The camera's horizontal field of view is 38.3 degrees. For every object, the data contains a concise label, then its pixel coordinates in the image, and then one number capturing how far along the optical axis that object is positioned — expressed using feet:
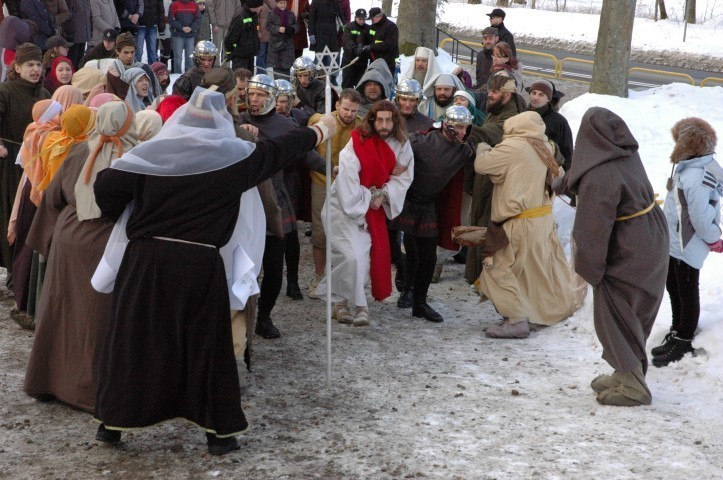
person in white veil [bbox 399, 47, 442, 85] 40.37
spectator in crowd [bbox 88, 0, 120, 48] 50.67
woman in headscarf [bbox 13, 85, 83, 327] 26.66
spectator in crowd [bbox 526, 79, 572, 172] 32.30
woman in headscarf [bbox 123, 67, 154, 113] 33.04
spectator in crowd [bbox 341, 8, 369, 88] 51.90
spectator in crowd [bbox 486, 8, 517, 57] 51.04
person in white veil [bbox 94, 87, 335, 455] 18.29
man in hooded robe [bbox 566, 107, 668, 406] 21.42
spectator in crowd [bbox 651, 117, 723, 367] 24.04
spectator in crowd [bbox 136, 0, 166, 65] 54.44
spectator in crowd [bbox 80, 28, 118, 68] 42.27
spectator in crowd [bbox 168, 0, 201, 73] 53.93
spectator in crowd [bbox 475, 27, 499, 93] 47.21
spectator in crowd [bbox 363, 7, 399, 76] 51.16
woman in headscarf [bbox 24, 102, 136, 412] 20.99
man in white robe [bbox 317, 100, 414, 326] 28.07
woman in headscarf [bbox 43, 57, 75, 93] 34.60
